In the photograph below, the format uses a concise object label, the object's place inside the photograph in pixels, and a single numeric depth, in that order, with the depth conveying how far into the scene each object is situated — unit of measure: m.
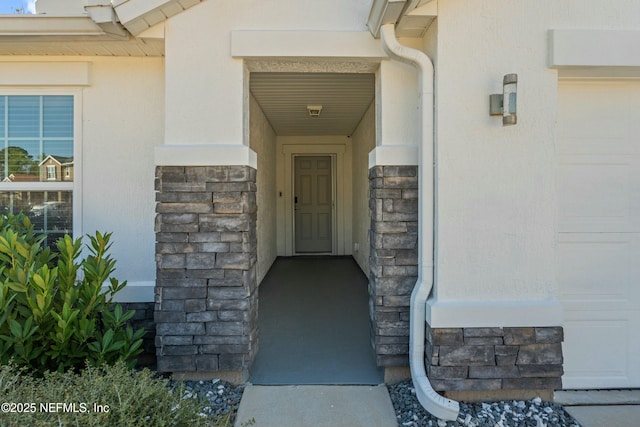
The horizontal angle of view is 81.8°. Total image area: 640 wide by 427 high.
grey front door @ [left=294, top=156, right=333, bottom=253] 7.59
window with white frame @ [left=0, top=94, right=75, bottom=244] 2.94
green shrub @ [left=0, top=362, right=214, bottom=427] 1.53
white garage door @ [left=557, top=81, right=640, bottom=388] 2.54
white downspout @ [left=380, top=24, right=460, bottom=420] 2.33
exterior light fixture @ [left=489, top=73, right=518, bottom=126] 2.19
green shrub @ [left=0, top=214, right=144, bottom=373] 2.25
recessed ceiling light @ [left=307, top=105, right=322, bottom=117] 4.84
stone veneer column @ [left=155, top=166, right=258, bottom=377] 2.51
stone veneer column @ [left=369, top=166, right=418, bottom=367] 2.53
